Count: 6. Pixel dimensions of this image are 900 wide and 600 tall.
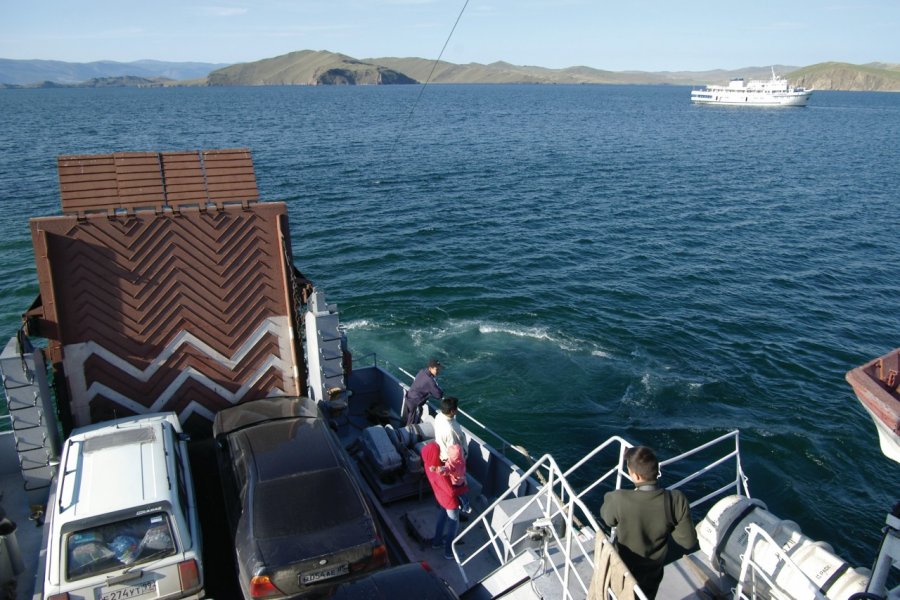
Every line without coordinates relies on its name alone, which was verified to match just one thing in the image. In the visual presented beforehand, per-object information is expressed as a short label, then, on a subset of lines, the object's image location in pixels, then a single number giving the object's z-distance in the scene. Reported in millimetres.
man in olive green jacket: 5285
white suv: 6742
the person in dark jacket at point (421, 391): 10361
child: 8109
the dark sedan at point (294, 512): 6754
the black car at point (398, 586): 5828
